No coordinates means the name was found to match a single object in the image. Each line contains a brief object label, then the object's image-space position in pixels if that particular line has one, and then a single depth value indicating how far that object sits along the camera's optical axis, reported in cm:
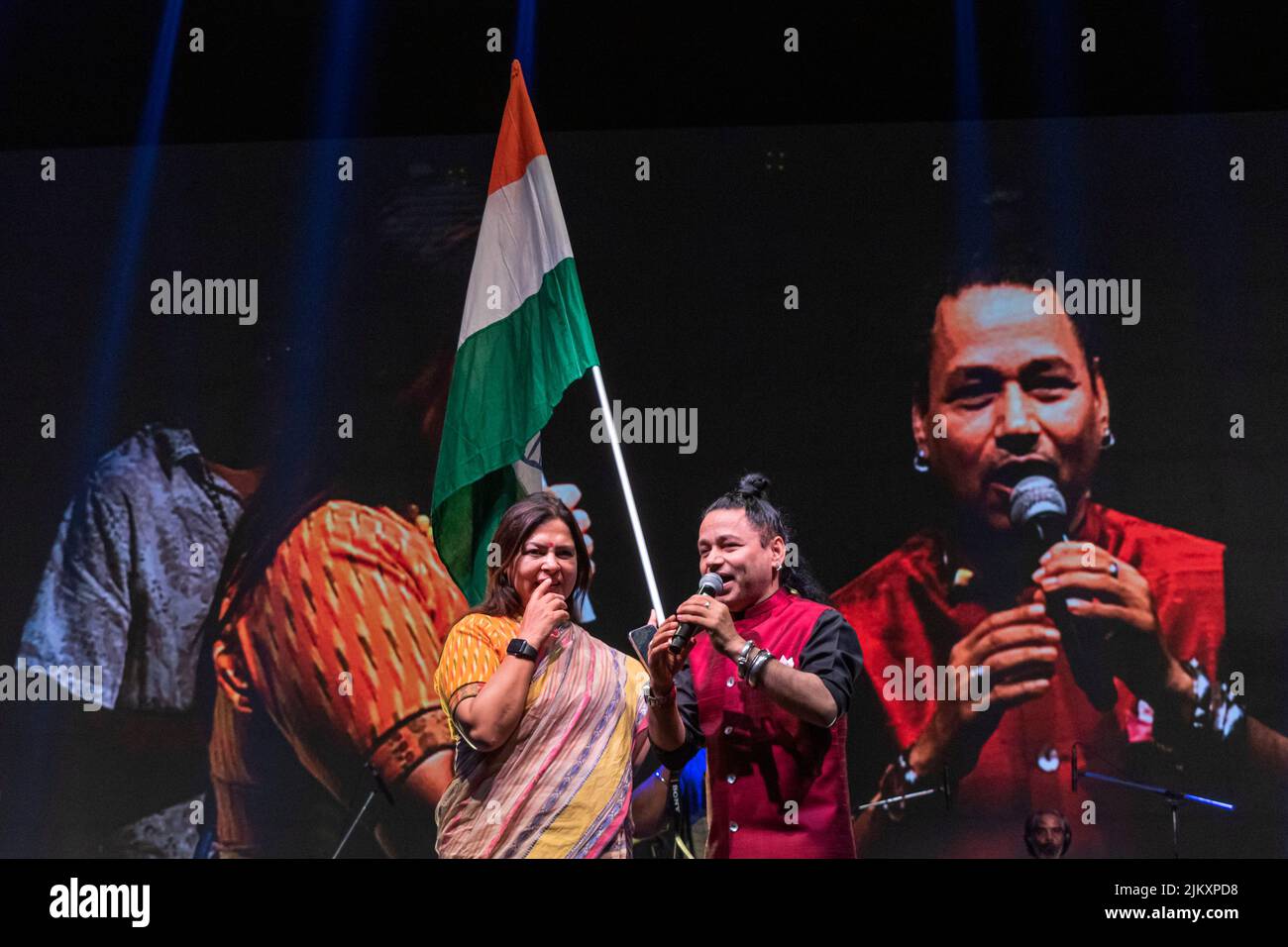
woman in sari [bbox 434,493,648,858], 256
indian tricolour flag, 360
